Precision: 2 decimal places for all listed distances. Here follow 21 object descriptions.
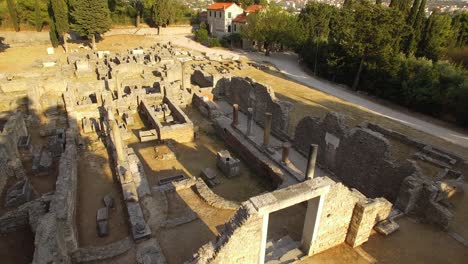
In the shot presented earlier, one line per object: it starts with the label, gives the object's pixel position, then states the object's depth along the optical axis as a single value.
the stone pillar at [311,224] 8.61
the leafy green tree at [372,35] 25.94
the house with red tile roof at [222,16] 52.00
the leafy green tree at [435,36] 28.72
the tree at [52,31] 40.06
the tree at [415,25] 28.38
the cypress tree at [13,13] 42.75
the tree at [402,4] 31.86
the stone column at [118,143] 13.34
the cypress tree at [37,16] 42.87
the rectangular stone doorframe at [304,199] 7.55
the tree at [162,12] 50.83
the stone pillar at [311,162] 12.41
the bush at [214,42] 47.72
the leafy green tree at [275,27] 39.93
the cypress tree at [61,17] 38.38
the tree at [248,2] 60.13
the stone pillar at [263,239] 7.62
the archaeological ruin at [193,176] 9.08
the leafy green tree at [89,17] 38.31
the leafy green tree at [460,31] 31.42
